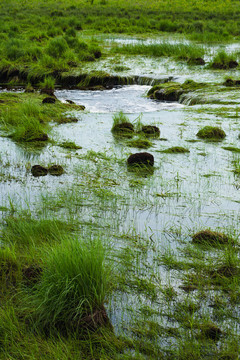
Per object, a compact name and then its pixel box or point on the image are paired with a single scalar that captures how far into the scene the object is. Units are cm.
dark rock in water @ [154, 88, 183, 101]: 2573
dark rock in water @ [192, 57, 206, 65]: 3225
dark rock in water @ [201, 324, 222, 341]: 598
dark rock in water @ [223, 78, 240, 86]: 2555
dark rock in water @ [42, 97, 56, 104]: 2245
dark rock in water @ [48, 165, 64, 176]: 1302
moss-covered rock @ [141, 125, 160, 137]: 1736
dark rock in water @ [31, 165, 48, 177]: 1296
